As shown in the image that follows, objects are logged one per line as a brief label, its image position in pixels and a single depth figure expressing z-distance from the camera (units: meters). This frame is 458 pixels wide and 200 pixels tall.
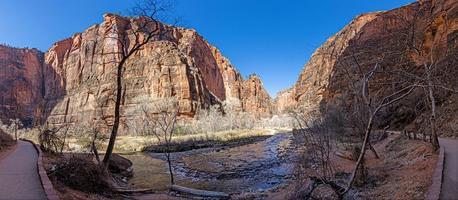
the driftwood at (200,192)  14.78
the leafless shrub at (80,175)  10.66
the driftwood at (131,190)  12.88
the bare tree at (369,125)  8.43
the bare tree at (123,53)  15.86
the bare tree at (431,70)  13.29
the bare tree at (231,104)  94.62
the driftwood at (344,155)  20.36
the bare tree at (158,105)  95.21
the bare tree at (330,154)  9.03
